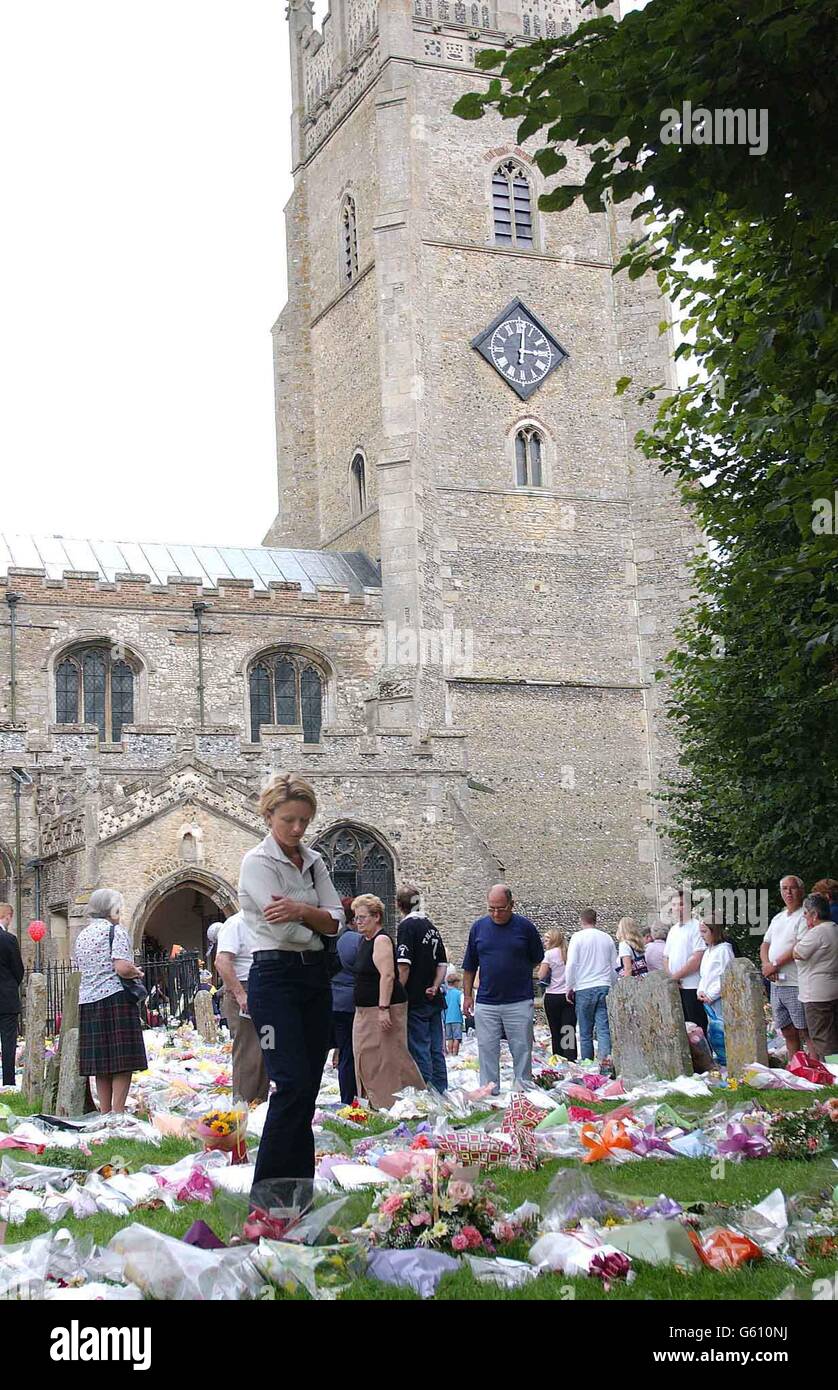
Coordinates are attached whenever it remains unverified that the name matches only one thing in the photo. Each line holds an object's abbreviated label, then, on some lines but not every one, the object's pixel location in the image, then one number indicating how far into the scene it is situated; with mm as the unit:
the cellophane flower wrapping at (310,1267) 5590
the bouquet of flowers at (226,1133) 8883
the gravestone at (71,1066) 11664
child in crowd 20547
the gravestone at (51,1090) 12438
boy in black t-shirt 12445
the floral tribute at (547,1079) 13066
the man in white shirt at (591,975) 15312
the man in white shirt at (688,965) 14461
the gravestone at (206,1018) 19422
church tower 39969
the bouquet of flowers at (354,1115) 10695
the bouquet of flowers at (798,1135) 8625
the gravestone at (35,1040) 13562
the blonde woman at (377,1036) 11586
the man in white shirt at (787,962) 13445
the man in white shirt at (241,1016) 10609
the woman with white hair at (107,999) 11102
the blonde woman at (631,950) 16828
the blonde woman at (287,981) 6590
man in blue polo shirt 12578
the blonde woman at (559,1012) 16891
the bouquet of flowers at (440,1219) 6273
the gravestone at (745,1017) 12672
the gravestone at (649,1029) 12773
